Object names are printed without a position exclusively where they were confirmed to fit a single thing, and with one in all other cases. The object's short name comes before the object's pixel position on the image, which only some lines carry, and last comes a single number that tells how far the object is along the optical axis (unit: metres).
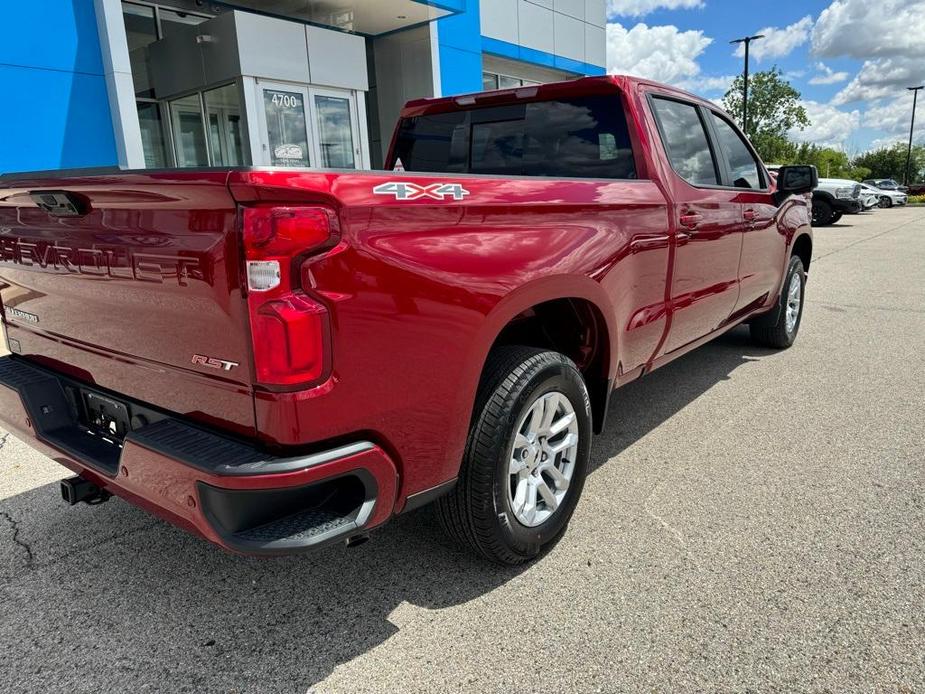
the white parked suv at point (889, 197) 36.09
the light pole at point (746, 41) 32.84
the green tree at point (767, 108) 42.12
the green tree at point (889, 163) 68.19
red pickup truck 1.83
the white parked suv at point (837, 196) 18.73
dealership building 8.30
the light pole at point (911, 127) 52.96
